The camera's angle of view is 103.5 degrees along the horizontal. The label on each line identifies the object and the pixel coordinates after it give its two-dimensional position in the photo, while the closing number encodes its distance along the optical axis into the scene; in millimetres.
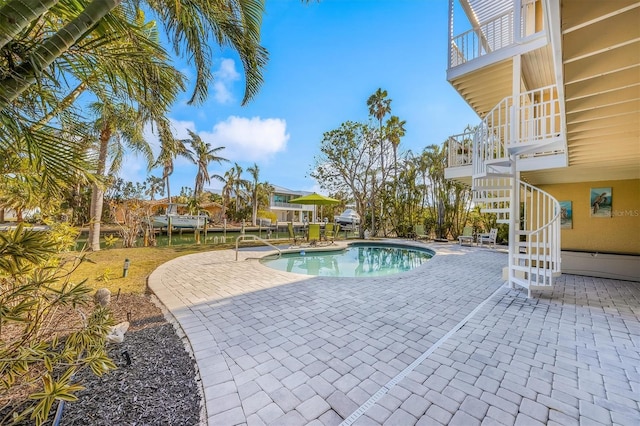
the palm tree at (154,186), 28131
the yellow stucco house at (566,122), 2643
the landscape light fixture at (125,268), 6105
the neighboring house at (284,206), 38375
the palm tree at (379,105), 16891
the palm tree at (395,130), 16219
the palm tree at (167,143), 4444
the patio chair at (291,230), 12281
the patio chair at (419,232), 15477
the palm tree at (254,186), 29728
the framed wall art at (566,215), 7605
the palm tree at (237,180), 29891
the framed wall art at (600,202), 7097
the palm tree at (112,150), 8312
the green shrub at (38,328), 1322
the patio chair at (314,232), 12410
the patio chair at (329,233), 13802
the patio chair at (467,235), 13366
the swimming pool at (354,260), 8688
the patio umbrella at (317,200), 12586
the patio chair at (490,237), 12594
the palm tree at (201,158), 26083
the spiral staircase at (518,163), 4844
